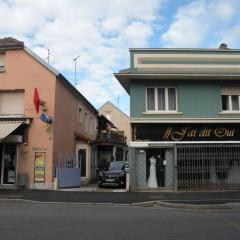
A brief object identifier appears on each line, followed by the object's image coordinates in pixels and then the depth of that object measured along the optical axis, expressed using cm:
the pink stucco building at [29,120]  1704
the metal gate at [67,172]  1718
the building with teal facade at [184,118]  1654
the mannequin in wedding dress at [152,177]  1669
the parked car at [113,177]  1814
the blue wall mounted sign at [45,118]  1660
